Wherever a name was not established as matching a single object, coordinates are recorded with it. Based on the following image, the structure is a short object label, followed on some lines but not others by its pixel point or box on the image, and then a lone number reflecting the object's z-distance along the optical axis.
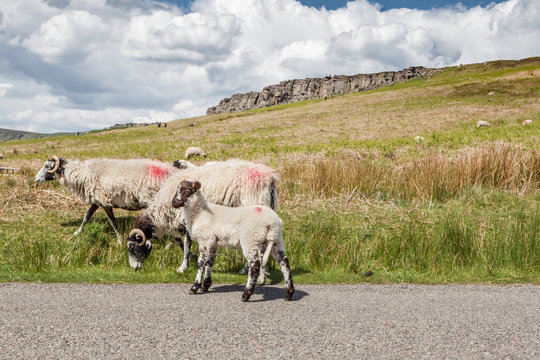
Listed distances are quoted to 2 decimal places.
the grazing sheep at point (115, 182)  10.52
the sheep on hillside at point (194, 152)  30.25
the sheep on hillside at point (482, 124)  36.28
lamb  6.05
